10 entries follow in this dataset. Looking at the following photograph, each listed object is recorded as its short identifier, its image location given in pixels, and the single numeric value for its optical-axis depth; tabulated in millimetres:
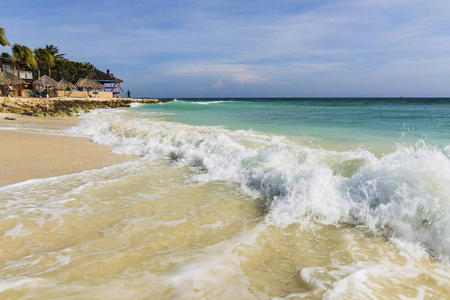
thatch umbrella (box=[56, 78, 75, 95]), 46844
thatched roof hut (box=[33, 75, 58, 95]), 42706
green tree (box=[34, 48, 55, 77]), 49844
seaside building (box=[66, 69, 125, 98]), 51656
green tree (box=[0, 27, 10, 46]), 35875
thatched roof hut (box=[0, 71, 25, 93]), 34119
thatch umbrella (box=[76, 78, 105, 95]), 48531
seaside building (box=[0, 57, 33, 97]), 41256
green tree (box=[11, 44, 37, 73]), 40875
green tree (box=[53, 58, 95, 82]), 64000
